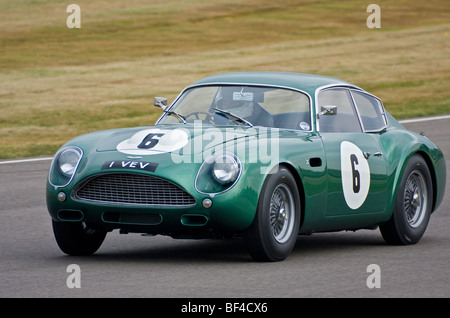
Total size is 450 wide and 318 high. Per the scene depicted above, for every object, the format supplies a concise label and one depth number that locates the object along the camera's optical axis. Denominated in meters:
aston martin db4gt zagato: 12.98
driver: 15.15
